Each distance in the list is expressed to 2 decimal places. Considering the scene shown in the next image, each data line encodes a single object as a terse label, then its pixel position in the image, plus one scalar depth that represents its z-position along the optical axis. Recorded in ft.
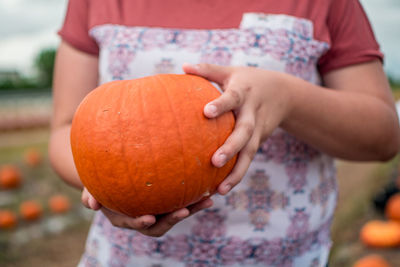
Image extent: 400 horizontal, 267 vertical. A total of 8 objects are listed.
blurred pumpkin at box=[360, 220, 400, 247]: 11.01
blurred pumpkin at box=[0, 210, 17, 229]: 13.84
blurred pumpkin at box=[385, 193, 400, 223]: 12.53
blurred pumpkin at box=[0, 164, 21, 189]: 16.56
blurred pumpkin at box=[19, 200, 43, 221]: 14.49
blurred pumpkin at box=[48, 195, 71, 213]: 14.90
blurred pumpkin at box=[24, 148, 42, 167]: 18.60
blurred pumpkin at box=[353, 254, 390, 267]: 9.54
